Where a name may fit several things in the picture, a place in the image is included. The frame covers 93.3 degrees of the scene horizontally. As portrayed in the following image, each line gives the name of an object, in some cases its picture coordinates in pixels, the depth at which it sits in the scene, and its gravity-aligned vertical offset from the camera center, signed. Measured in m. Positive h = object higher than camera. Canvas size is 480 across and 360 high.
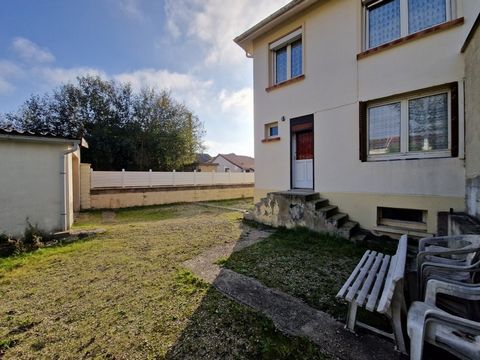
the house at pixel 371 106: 4.93 +1.94
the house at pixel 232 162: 46.16 +3.45
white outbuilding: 5.43 -0.03
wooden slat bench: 1.97 -1.15
